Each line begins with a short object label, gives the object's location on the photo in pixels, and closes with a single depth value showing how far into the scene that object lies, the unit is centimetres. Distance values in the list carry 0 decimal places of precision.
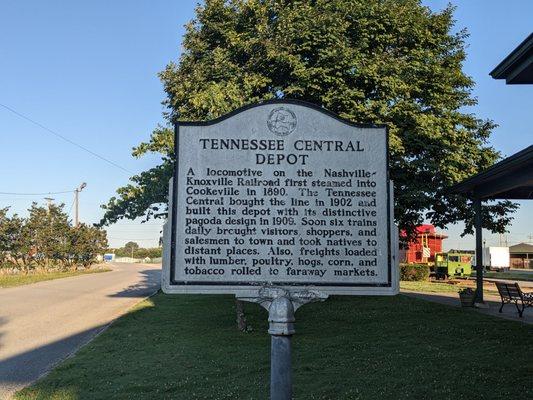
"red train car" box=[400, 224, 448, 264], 4112
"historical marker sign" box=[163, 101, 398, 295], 384
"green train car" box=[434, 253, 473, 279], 3553
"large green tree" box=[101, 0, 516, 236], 1490
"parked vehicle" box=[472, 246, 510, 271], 5681
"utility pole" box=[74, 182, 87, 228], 5556
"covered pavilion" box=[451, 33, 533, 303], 857
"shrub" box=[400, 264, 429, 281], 3331
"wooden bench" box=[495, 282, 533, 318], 1366
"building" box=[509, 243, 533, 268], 7757
